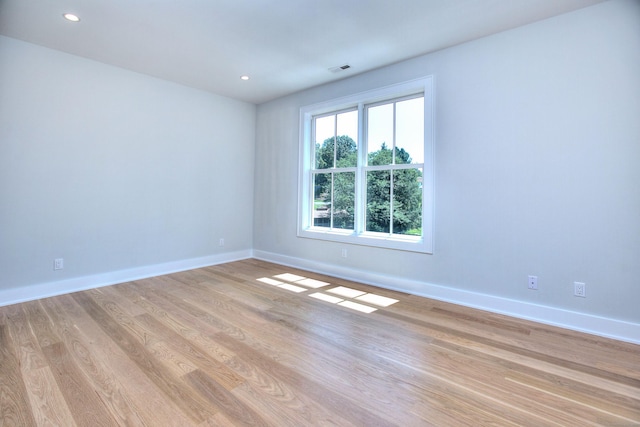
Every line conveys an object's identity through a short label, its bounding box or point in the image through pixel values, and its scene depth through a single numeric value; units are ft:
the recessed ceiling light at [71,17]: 8.40
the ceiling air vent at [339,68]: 11.69
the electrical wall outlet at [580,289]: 8.06
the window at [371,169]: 11.14
